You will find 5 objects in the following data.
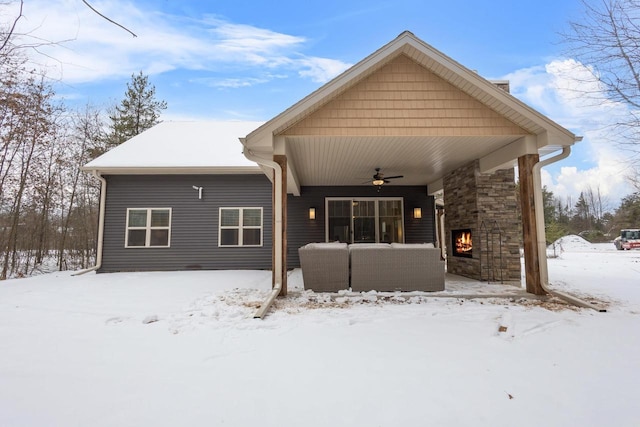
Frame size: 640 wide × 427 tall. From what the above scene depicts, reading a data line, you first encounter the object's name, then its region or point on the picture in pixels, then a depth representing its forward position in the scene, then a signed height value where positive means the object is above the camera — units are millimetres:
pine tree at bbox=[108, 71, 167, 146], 15812 +6768
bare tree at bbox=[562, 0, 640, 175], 5578 +3435
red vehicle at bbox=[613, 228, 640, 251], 18461 -224
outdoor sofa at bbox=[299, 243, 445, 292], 5262 -511
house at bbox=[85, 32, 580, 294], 5039 +1504
